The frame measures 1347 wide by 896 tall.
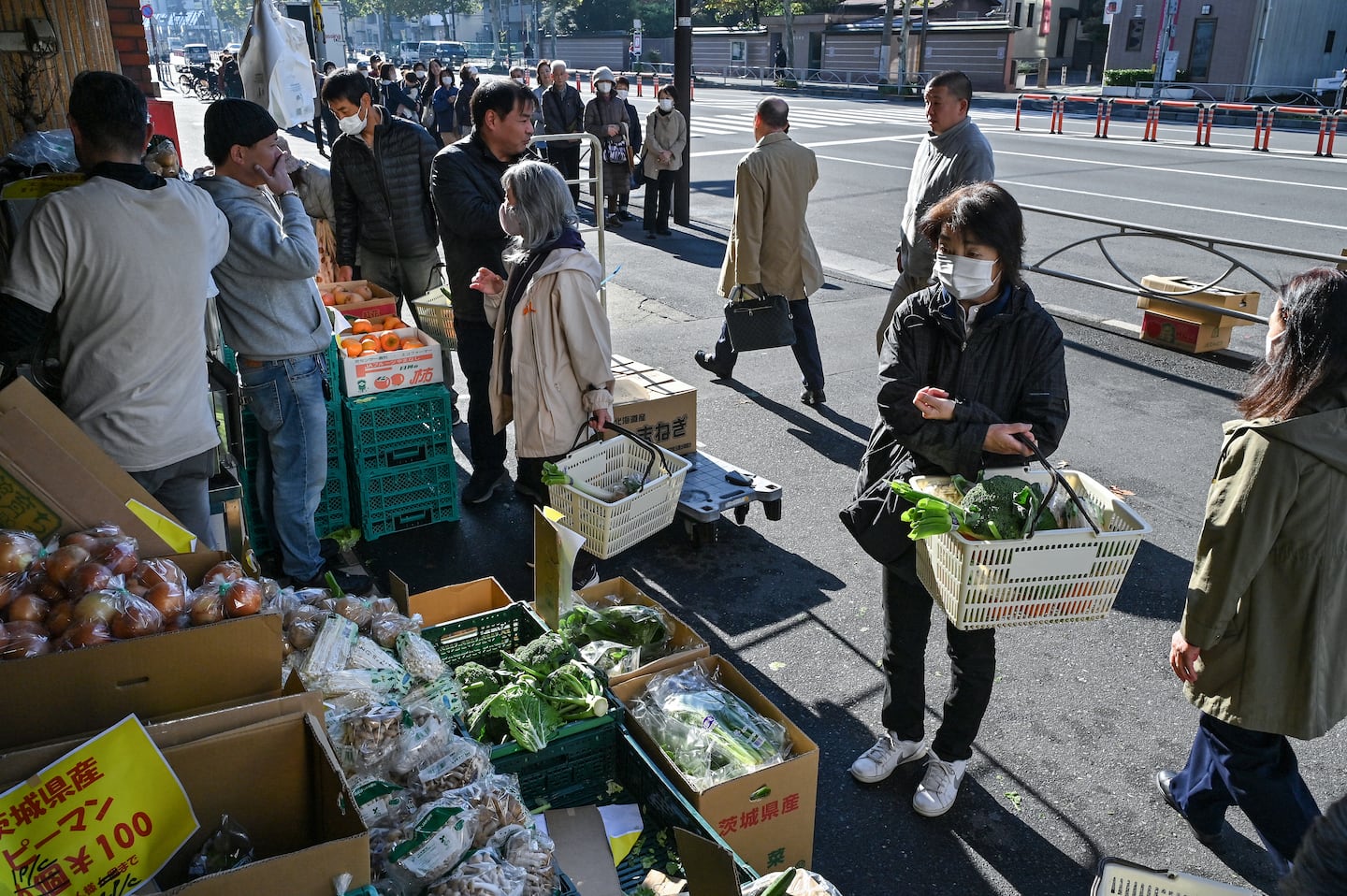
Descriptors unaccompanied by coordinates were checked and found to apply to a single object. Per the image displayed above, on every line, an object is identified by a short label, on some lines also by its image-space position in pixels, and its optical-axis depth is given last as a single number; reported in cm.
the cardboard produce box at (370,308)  585
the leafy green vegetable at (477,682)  321
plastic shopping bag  649
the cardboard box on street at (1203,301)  848
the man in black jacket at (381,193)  616
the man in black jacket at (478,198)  530
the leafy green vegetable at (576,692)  304
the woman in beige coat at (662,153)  1300
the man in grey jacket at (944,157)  580
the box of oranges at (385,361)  514
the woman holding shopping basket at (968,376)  297
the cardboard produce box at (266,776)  196
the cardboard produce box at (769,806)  286
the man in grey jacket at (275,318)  397
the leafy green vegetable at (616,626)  369
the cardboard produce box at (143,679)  196
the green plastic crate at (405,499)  534
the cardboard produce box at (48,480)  257
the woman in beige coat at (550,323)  423
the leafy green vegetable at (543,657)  325
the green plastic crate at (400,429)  520
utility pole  1256
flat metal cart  534
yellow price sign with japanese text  170
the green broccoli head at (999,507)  274
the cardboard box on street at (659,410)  562
